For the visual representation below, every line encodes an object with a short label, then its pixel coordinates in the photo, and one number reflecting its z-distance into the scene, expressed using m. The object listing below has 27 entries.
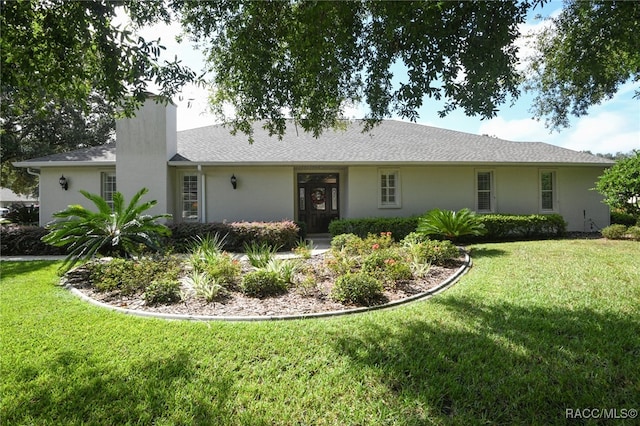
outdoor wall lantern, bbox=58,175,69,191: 12.95
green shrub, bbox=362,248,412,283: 6.15
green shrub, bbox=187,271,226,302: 5.35
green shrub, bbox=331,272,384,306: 5.17
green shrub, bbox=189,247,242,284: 6.07
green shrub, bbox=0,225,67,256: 10.56
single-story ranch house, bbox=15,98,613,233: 12.48
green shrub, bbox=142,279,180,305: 5.27
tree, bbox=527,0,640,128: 4.14
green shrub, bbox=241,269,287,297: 5.63
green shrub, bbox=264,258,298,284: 6.14
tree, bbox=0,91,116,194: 22.30
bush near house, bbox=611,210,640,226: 14.59
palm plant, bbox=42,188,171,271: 7.11
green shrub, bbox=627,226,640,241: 10.74
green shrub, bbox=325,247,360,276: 6.66
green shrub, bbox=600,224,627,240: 11.10
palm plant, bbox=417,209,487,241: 10.16
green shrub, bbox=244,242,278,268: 7.10
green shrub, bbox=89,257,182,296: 5.92
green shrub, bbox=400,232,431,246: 8.91
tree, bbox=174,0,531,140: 3.69
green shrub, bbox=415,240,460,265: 7.57
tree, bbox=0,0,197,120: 4.09
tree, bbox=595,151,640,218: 10.86
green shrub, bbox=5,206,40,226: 15.73
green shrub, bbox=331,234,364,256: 8.51
